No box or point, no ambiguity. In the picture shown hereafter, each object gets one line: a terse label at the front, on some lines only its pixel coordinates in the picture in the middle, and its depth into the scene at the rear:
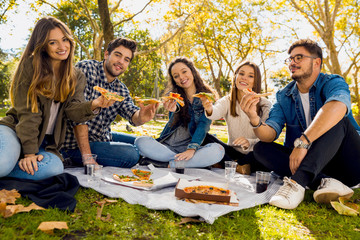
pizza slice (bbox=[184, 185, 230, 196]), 2.83
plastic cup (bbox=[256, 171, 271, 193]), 3.30
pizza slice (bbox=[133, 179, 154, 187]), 3.20
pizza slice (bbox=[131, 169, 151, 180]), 3.55
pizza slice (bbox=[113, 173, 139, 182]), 3.35
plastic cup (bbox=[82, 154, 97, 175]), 3.51
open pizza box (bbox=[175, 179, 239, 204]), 2.80
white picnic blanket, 2.61
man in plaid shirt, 4.12
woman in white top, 4.52
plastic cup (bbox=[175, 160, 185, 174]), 4.02
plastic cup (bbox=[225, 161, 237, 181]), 3.92
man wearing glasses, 3.06
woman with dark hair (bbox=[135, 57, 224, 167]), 4.43
